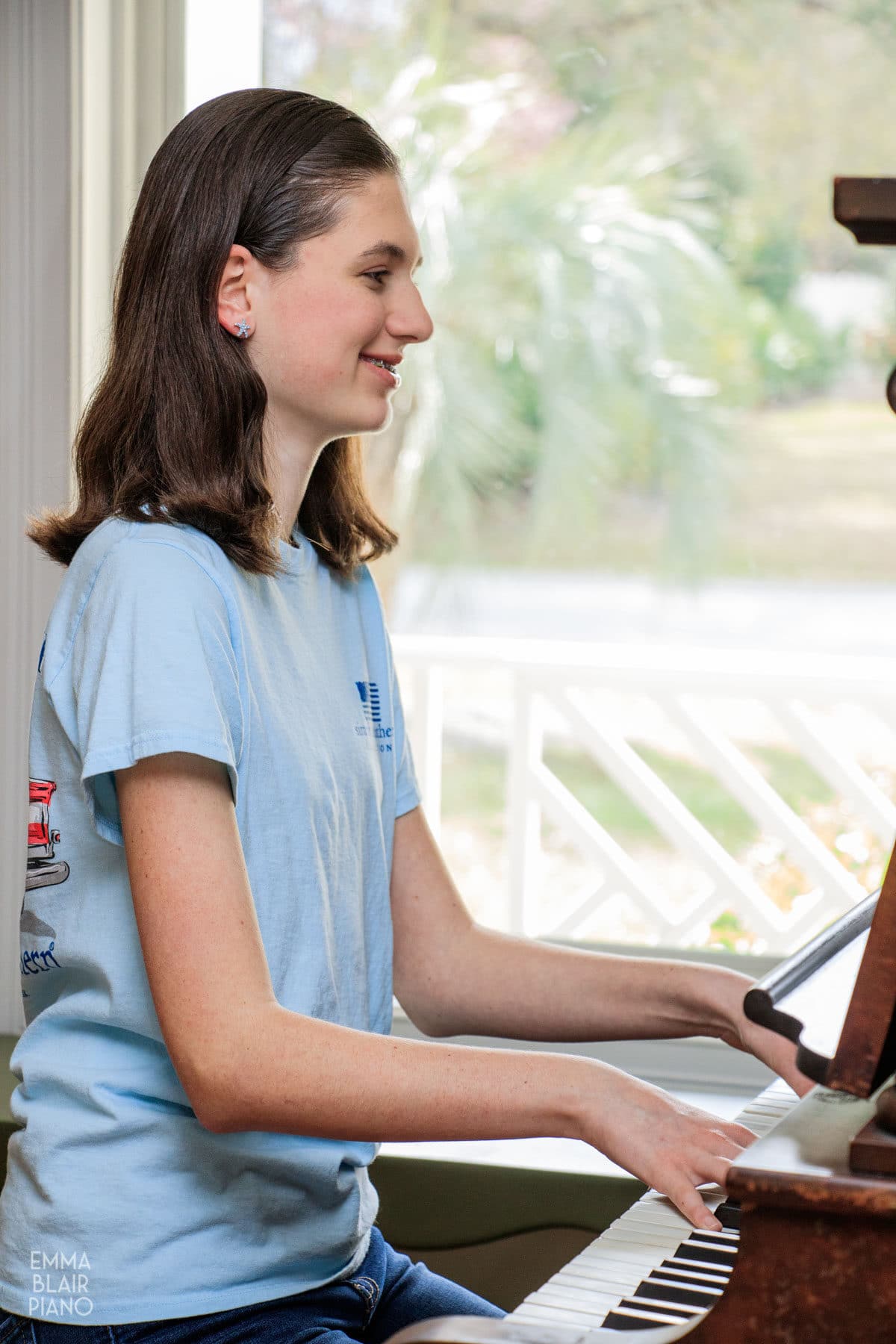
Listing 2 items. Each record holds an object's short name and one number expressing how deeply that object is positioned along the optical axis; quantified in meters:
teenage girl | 2.29
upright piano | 2.02
